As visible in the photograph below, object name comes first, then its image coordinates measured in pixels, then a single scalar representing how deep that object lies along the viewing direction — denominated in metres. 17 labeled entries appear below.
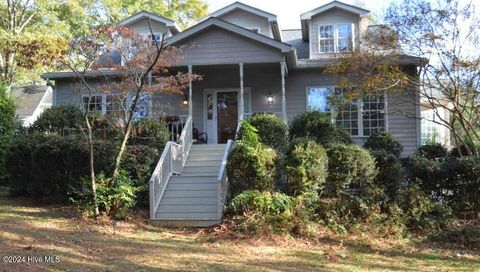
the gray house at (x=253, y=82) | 14.01
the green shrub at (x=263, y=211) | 8.88
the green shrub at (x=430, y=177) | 10.43
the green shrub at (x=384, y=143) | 13.51
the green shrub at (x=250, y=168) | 9.83
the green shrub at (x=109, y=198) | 9.80
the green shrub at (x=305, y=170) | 9.80
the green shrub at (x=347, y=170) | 10.16
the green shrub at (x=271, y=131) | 12.02
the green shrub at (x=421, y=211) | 9.41
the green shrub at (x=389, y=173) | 10.73
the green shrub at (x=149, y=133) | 12.48
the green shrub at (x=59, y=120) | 13.48
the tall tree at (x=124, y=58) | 10.91
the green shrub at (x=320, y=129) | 12.57
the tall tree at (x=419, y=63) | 11.78
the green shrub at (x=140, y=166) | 10.80
